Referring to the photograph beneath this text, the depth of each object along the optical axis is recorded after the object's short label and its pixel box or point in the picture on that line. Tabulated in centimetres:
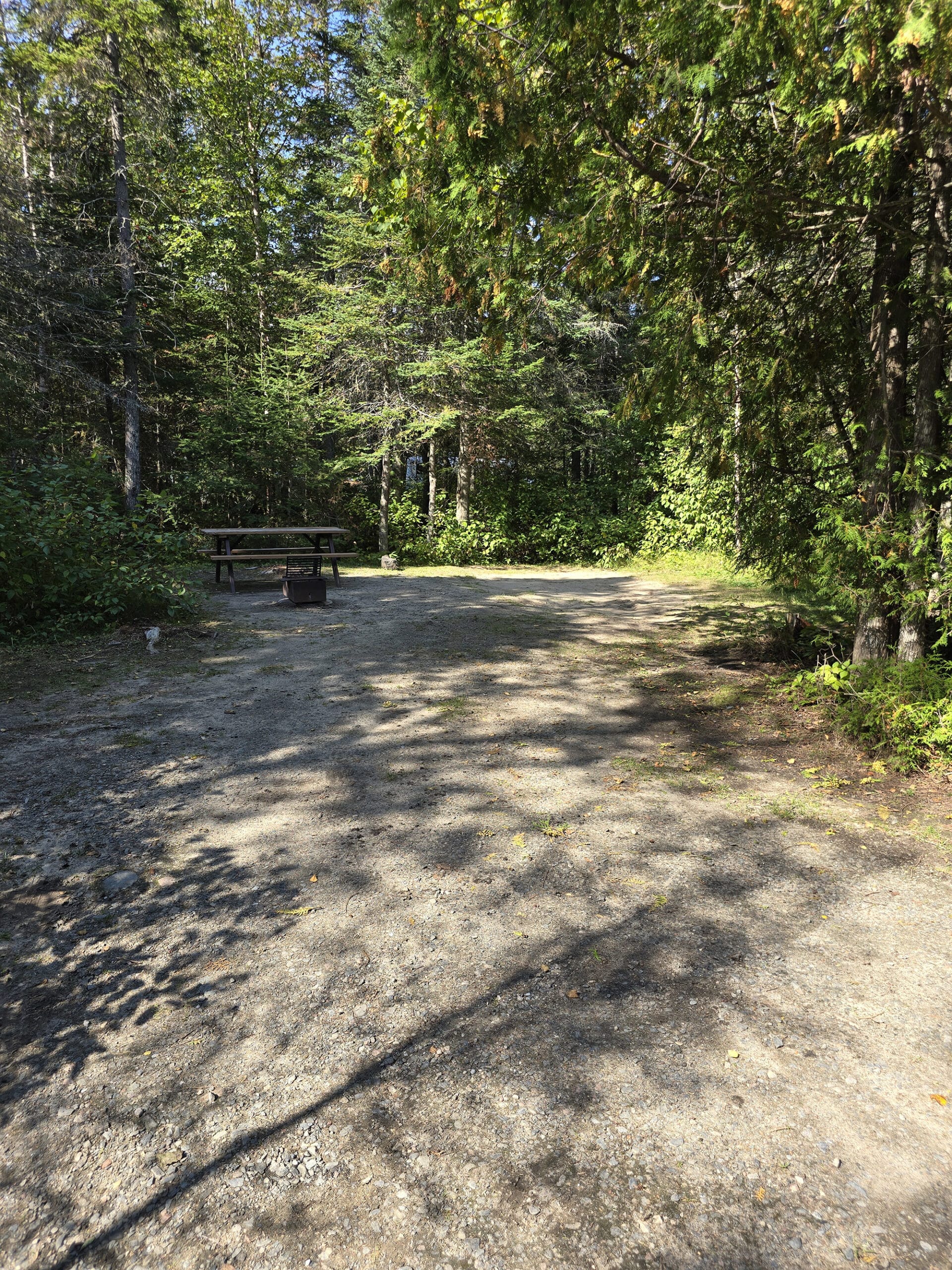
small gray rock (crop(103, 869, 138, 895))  332
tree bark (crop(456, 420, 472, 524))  1759
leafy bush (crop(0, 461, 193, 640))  742
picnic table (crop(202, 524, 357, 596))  1145
